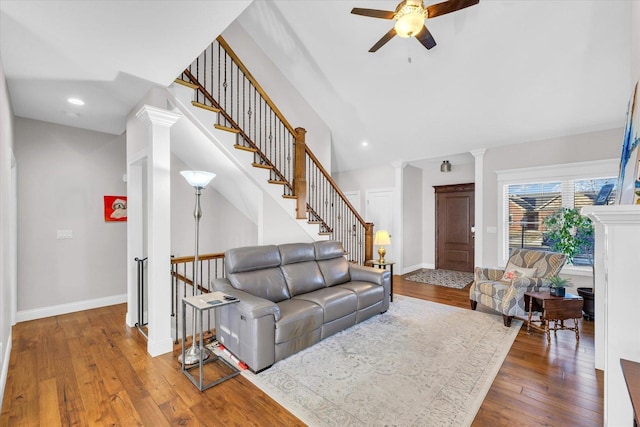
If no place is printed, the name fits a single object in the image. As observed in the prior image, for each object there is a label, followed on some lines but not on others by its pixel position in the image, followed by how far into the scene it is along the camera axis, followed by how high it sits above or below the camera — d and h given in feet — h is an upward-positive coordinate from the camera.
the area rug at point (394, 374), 6.43 -4.59
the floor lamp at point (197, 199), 8.47 +0.47
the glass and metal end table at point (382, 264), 14.06 -2.83
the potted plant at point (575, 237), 11.99 -1.15
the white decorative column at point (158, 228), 8.89 -0.47
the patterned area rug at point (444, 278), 18.12 -4.62
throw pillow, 12.07 -2.68
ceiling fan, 8.57 +6.33
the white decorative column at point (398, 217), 20.81 -0.34
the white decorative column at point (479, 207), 17.40 +0.32
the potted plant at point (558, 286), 10.18 -2.75
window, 14.14 +0.95
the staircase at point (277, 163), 10.48 +2.40
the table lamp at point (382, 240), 15.39 -1.54
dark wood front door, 21.24 -1.09
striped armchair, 11.06 -2.95
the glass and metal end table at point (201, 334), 7.35 -3.47
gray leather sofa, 8.16 -3.10
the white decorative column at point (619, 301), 3.96 -1.29
